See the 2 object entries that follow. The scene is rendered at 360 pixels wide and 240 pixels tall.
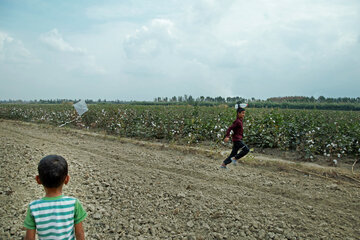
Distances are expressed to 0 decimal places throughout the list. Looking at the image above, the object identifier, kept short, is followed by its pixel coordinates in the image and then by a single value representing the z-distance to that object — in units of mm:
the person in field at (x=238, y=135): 5621
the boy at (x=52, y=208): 1862
